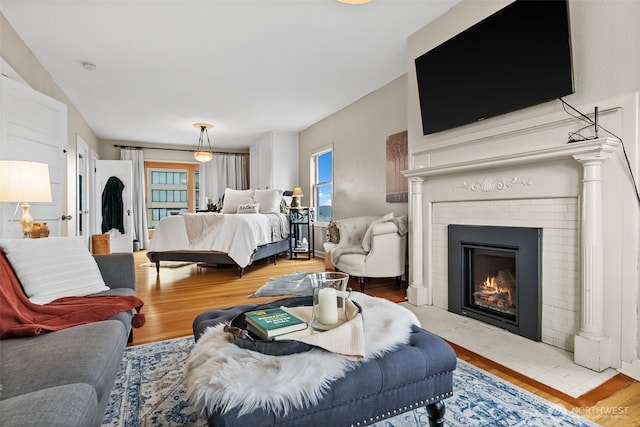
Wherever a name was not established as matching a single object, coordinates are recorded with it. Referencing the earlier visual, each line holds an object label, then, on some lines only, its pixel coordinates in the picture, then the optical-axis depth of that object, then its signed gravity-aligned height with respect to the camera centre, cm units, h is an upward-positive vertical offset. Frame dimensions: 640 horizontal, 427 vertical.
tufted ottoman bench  90 -55
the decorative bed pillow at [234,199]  604 +24
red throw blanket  132 -44
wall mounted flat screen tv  196 +99
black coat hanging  697 +18
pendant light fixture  620 +160
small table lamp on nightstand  596 +25
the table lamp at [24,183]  209 +20
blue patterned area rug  138 -87
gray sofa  74 -47
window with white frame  602 +53
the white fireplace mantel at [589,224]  178 -9
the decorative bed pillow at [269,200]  586 +21
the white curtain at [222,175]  827 +95
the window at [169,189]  817 +60
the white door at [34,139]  264 +67
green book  113 -39
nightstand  594 -21
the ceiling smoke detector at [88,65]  369 +166
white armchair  346 -46
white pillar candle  123 -35
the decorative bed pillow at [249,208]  566 +7
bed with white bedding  423 -34
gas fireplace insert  221 -50
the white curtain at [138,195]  762 +42
